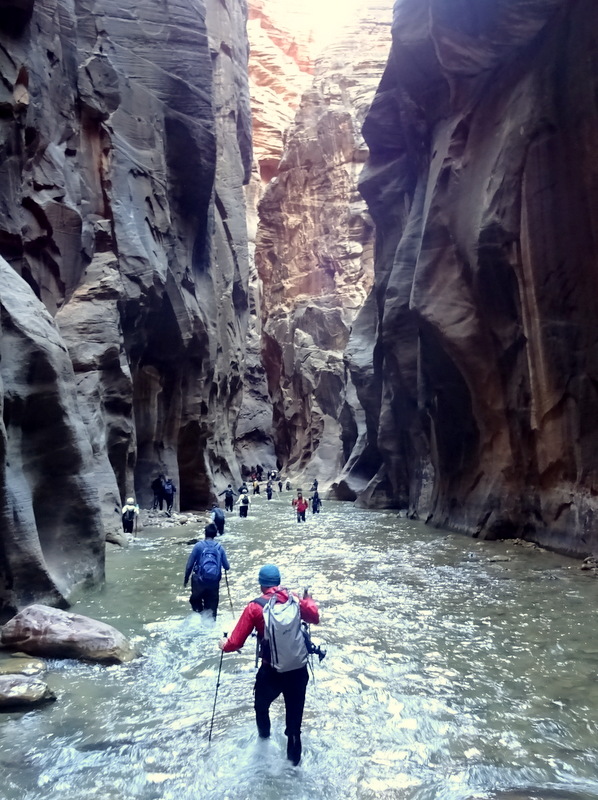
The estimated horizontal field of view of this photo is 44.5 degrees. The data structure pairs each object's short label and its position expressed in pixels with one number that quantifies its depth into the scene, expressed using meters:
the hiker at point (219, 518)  18.11
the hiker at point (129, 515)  20.06
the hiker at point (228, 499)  31.15
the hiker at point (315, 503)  28.64
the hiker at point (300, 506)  23.77
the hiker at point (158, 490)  26.56
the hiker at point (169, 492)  26.14
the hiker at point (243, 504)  26.14
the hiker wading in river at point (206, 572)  9.48
